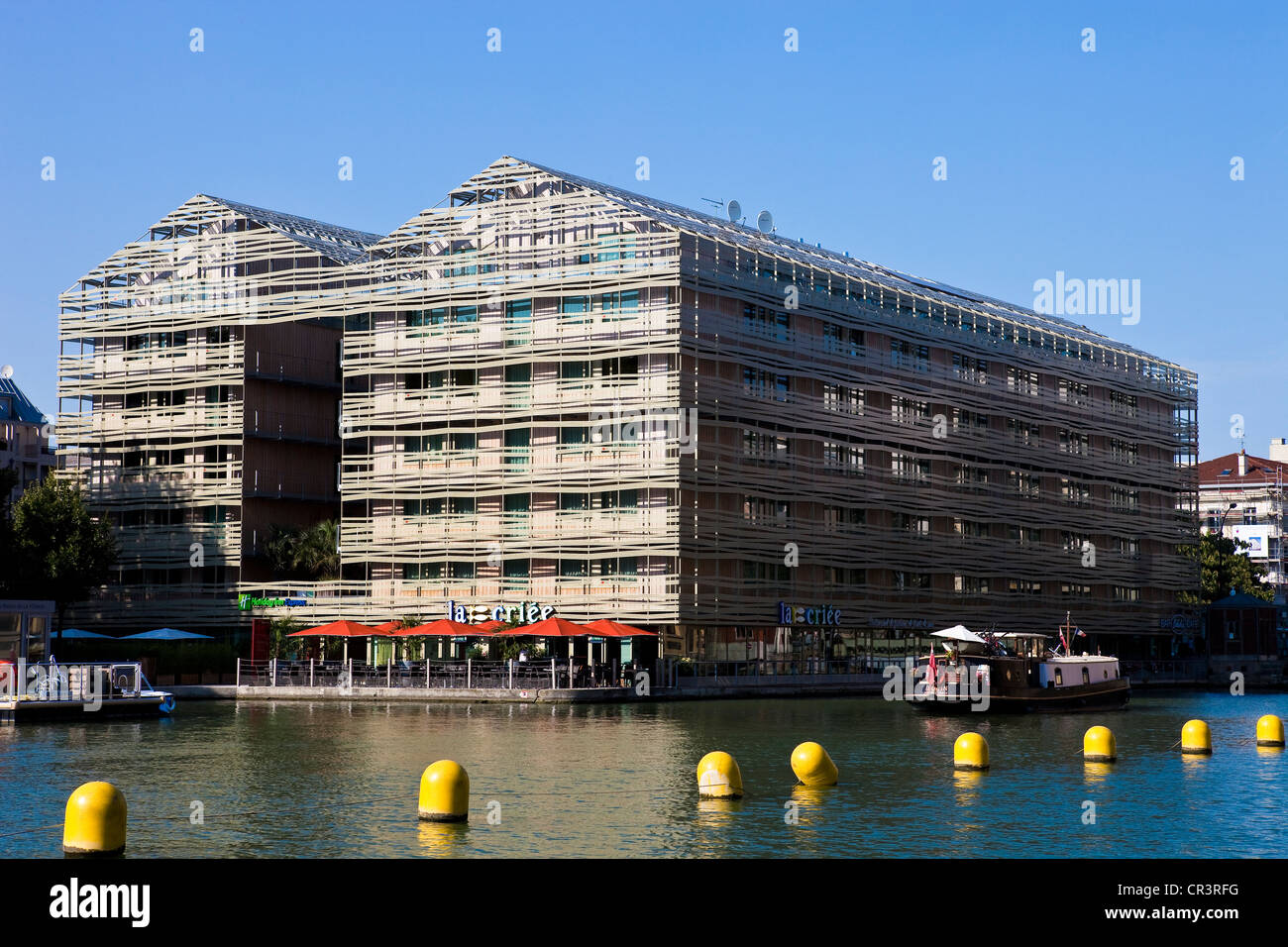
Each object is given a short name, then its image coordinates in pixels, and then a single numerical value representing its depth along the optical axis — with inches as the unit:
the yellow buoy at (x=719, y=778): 1402.6
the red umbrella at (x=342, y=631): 3287.4
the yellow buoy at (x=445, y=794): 1227.9
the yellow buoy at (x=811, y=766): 1491.1
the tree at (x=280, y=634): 3558.1
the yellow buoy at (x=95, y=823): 1058.1
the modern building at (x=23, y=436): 6117.1
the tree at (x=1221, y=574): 5703.7
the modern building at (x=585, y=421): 3555.6
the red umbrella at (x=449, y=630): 3186.5
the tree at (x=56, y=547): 3503.9
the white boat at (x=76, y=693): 2317.1
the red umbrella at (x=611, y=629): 3142.2
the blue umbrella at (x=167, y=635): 3491.6
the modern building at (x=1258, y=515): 7465.6
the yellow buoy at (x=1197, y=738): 1962.4
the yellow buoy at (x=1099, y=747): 1824.6
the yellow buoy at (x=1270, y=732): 2112.5
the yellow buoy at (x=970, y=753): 1695.4
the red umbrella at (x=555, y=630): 3065.9
